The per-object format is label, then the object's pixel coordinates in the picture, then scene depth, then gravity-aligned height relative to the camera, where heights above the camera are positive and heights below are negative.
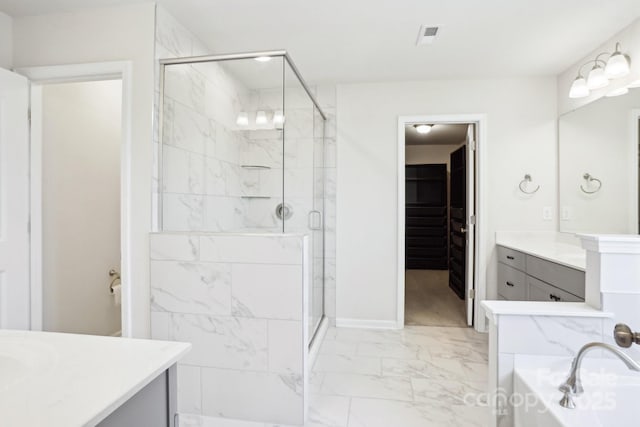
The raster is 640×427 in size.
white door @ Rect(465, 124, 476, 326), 3.26 -0.06
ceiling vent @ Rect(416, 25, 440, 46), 2.29 +1.24
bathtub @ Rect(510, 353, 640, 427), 1.09 -0.63
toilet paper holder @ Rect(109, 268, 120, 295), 2.87 -0.57
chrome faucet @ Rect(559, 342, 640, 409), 1.10 -0.57
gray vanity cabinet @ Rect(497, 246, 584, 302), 1.99 -0.46
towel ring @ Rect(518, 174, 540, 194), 3.10 +0.26
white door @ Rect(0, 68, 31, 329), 1.97 +0.06
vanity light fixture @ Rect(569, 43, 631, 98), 2.22 +0.98
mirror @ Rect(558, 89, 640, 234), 2.23 +0.35
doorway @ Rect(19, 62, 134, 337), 2.05 +0.09
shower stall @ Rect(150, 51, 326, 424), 1.82 -0.12
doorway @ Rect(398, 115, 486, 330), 3.24 -0.17
